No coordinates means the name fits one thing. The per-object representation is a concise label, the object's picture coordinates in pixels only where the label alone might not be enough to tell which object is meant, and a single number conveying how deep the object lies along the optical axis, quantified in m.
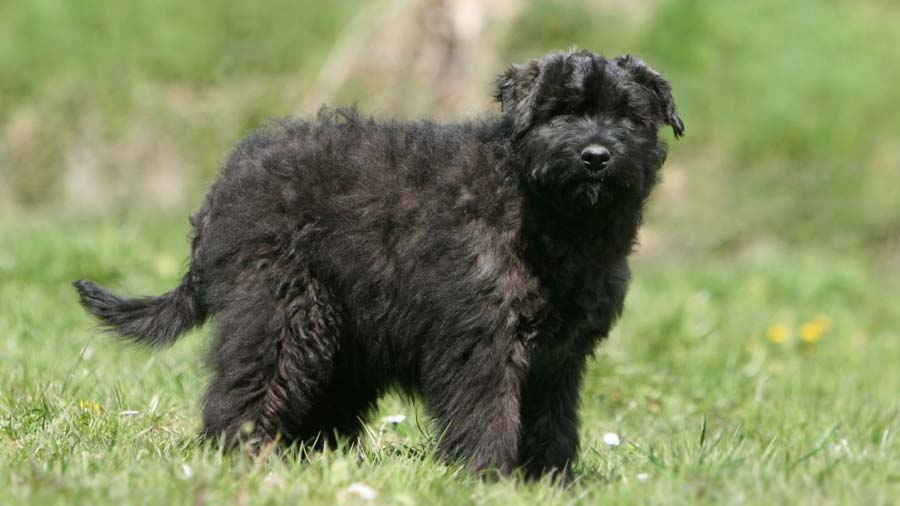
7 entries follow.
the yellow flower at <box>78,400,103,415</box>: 9.63
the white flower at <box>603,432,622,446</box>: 9.66
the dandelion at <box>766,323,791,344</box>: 15.92
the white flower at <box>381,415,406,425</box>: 10.69
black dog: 8.66
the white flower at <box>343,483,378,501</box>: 7.16
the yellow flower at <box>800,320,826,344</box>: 16.23
